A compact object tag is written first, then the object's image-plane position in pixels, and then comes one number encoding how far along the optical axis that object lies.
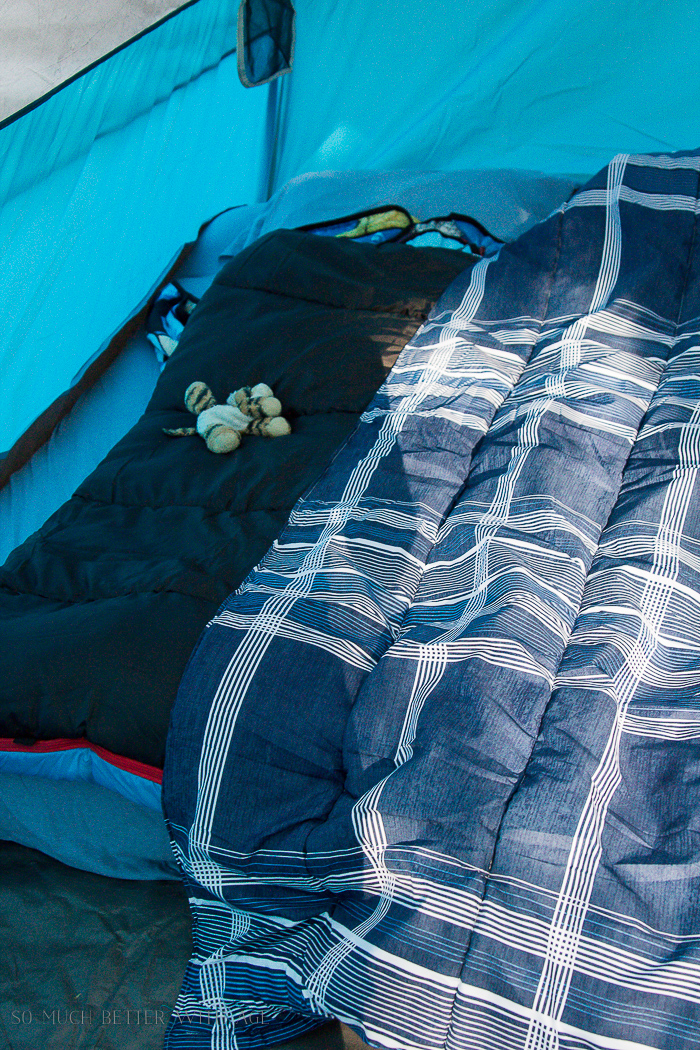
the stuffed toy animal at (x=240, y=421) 1.29
